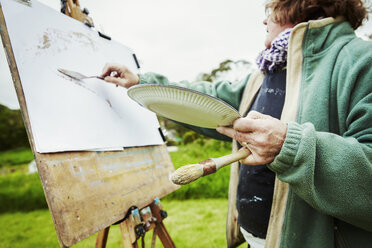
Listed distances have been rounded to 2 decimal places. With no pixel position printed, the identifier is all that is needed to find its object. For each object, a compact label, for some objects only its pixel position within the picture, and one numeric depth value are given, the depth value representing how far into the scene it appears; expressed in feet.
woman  1.63
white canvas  2.31
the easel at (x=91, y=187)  2.10
